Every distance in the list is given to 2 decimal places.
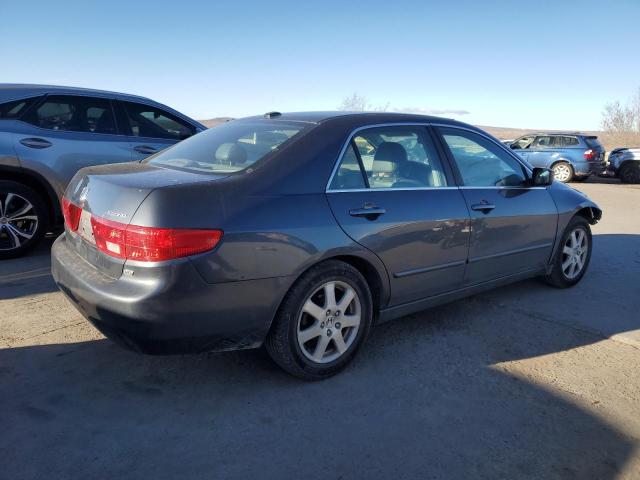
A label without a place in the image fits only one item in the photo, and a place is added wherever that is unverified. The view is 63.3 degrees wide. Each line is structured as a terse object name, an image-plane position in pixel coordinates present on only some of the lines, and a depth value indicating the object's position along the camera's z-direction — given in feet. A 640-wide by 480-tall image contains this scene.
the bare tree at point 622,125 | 163.10
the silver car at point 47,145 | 16.60
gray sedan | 8.29
